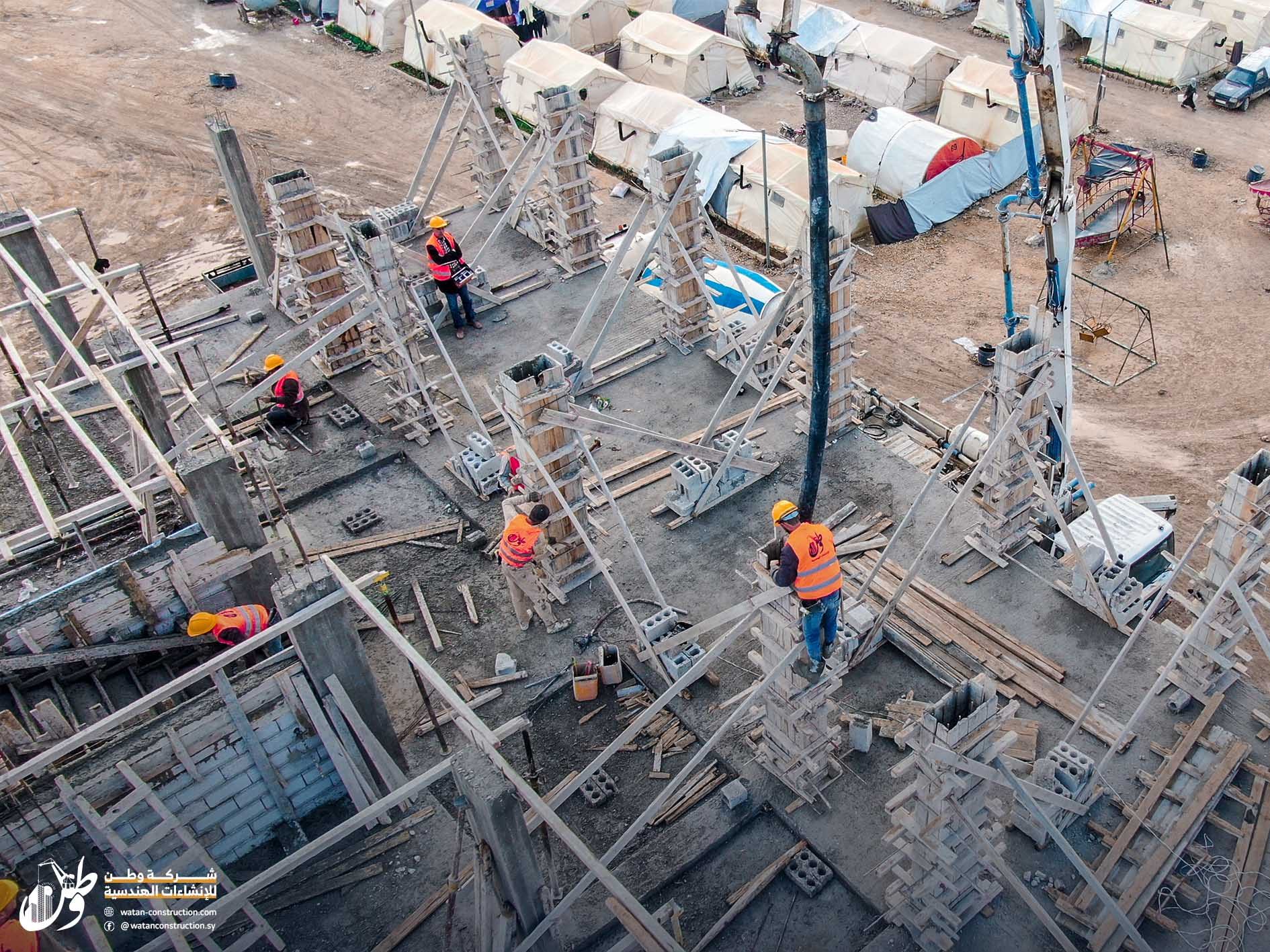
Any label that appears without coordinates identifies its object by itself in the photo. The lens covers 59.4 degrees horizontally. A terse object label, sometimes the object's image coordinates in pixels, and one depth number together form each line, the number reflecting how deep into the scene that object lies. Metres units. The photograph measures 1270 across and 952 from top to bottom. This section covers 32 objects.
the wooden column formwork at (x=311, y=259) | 21.06
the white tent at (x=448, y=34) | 37.70
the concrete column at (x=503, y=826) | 10.42
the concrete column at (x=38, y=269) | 20.52
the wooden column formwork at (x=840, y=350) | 17.58
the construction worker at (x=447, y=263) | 21.80
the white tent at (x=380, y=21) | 41.06
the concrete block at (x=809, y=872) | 13.02
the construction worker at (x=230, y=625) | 14.51
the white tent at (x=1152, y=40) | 34.75
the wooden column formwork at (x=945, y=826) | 10.48
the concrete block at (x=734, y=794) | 13.82
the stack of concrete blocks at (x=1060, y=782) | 13.12
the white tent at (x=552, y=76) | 33.66
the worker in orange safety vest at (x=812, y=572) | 12.09
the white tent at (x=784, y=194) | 28.64
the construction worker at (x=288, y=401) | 20.72
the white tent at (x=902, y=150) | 30.31
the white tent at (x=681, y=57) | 35.75
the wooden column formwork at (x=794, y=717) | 12.70
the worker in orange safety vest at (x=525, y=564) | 15.59
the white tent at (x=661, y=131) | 30.16
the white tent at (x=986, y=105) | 31.75
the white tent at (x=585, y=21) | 38.75
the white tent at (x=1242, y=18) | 35.12
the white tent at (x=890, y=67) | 34.59
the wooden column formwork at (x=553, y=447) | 15.25
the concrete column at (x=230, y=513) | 15.37
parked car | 33.81
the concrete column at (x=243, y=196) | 23.23
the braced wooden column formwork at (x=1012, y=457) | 14.83
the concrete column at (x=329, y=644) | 12.73
